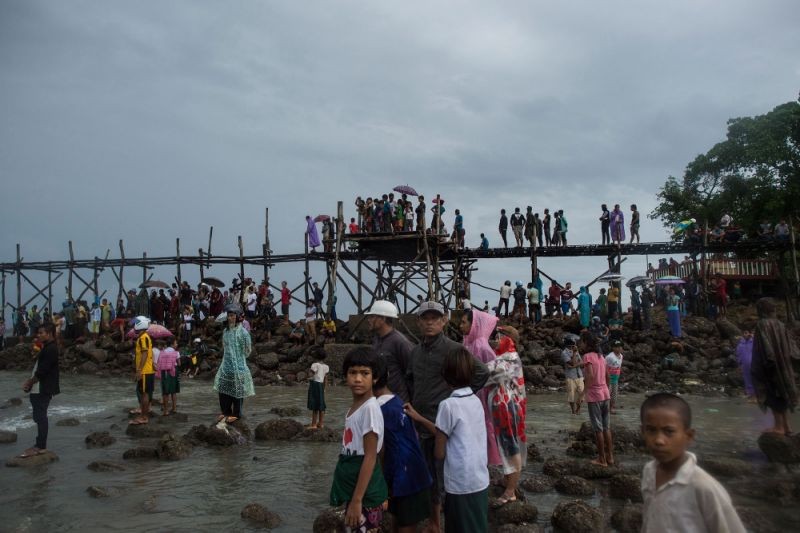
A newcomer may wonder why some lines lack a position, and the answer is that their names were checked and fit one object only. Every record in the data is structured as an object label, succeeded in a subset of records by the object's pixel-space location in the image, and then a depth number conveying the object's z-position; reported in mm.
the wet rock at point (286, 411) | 10953
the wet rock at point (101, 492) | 5570
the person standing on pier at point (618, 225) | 21281
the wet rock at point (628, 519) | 4582
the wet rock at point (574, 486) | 5680
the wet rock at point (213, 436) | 7918
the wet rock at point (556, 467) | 6281
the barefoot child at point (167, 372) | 10531
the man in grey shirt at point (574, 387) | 11062
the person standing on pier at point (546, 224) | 21827
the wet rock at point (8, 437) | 8288
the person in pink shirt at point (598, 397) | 6305
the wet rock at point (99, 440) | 8063
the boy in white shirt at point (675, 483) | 2154
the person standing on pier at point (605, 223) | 21438
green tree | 27594
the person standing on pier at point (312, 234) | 23406
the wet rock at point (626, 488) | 5418
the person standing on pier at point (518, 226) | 21844
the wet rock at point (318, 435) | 8438
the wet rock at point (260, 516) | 4844
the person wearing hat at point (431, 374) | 4234
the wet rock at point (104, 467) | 6629
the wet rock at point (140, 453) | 7223
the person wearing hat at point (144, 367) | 9469
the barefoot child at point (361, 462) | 3076
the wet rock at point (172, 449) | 7172
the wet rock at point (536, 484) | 5805
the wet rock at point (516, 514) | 4758
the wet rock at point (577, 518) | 4496
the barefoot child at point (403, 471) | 3371
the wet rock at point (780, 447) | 6527
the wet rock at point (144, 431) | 8820
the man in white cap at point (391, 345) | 4617
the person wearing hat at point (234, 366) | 8289
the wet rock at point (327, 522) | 4517
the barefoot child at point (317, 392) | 8805
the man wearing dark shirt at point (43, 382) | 7050
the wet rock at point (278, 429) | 8469
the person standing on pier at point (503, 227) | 22203
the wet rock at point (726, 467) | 6176
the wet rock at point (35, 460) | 6840
